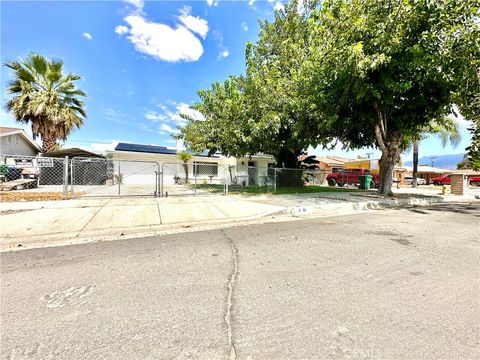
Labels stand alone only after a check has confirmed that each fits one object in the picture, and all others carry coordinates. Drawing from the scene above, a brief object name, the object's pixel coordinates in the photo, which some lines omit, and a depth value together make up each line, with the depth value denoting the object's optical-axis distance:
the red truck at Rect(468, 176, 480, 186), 30.34
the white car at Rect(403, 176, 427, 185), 38.51
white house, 21.36
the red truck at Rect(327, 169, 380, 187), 22.64
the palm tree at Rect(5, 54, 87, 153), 16.67
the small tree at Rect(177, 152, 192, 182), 21.29
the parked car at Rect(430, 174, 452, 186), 32.71
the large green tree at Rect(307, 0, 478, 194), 9.52
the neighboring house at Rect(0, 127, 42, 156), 17.73
